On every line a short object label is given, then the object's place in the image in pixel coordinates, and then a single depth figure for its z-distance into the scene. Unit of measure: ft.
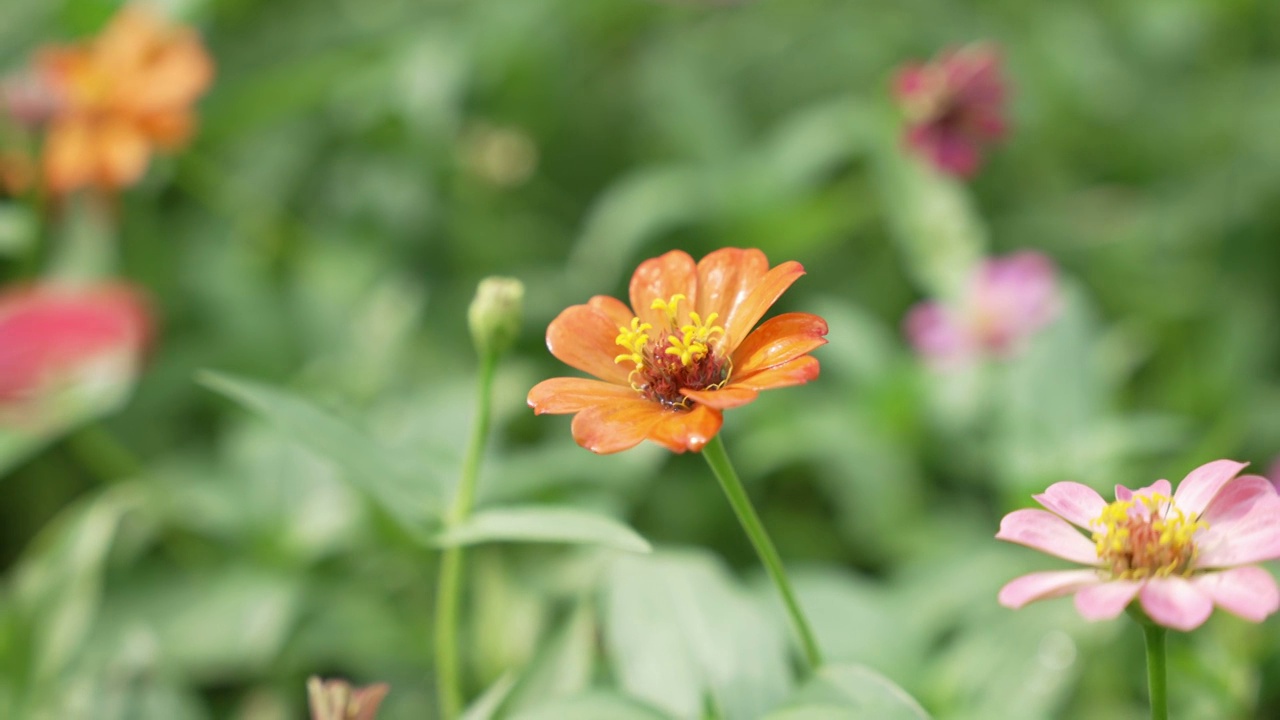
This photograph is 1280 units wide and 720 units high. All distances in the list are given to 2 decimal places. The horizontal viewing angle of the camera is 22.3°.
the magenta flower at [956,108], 2.63
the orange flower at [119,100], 2.72
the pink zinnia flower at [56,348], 2.52
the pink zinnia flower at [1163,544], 1.77
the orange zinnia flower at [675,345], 1.85
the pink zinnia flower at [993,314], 2.64
